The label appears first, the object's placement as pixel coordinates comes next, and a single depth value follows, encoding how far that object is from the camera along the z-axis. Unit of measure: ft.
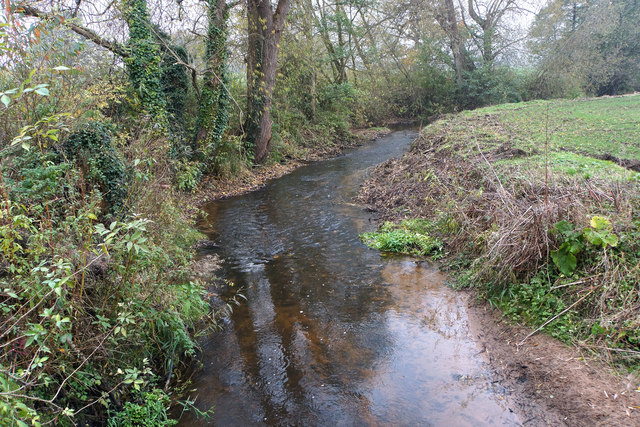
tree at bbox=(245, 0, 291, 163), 46.55
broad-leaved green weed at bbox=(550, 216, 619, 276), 14.85
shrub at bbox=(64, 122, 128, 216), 18.34
